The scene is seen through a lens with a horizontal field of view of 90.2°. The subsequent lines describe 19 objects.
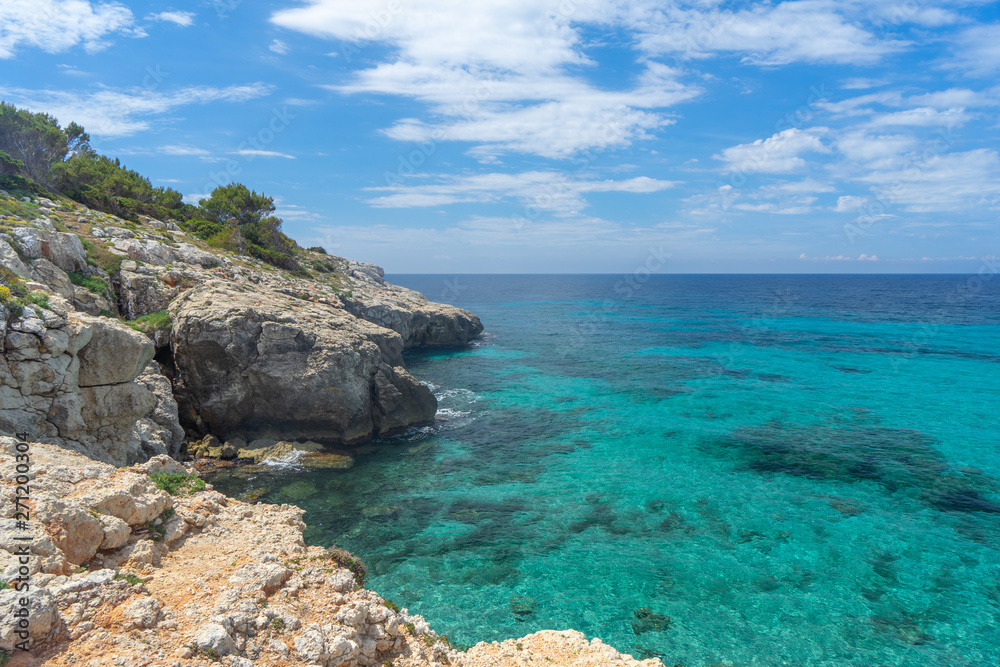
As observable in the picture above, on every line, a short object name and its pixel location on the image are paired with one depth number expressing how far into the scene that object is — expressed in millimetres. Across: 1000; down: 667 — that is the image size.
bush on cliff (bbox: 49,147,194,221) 43462
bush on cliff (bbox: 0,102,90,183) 43469
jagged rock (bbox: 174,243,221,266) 35938
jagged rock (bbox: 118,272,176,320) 28562
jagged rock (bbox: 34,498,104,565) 8969
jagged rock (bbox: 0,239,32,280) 18016
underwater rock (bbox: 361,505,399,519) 21270
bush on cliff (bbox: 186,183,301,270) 54656
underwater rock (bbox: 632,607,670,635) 14969
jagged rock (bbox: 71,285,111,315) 23828
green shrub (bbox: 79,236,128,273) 28766
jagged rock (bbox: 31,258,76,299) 22406
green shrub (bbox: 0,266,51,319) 14289
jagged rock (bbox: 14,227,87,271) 22875
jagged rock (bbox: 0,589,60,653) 6738
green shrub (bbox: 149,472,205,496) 12475
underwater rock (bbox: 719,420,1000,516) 23516
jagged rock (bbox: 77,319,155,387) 16062
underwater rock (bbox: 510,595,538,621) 15422
